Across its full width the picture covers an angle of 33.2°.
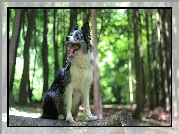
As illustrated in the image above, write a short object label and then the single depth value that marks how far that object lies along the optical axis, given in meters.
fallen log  2.96
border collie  2.95
